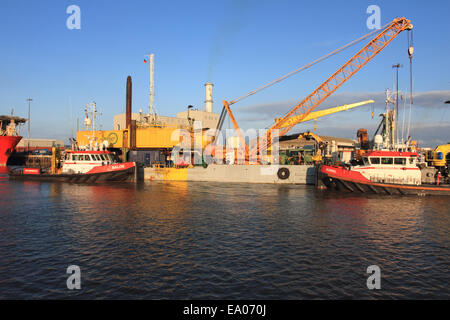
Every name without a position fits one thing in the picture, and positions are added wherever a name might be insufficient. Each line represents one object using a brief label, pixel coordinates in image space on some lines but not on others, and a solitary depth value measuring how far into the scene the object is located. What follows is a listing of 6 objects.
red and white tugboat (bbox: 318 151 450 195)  29.19
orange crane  45.12
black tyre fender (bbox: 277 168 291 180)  42.11
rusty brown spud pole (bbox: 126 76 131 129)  60.12
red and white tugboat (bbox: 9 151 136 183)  41.22
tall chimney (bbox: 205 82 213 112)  108.56
